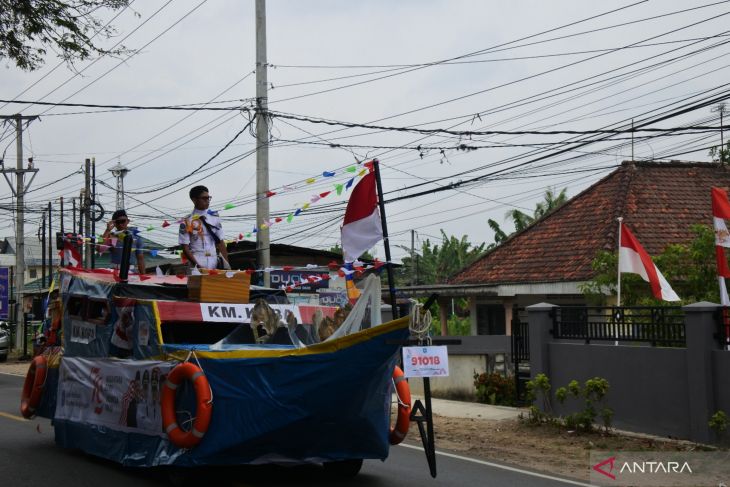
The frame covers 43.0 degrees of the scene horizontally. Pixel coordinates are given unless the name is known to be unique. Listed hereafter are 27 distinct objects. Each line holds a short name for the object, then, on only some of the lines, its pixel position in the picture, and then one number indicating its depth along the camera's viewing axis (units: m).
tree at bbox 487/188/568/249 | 38.69
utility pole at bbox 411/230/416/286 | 55.53
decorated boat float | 7.81
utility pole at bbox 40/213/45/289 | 41.12
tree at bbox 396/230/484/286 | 48.38
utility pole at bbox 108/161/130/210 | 41.38
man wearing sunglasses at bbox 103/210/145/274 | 11.53
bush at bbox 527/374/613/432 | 13.38
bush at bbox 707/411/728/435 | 11.90
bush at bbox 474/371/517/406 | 17.80
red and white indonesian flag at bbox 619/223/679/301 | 15.63
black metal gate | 17.36
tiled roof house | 23.27
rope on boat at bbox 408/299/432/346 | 7.41
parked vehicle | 34.50
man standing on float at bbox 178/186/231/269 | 10.84
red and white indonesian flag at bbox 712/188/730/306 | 14.41
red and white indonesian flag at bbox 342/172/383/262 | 8.53
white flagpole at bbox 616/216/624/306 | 15.68
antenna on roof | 22.15
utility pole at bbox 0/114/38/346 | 38.91
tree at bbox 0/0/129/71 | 10.45
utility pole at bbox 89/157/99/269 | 36.22
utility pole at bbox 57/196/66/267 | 12.20
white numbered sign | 7.87
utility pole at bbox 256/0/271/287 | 19.81
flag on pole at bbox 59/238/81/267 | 12.41
